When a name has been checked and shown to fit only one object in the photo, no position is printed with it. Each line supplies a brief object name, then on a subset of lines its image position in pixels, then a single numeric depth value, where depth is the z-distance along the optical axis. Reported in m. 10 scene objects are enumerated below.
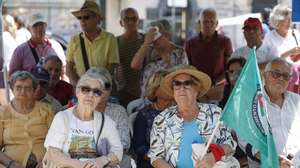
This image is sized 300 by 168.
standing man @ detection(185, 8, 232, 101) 10.60
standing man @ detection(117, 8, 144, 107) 10.17
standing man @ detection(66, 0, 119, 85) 9.39
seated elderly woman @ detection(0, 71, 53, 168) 7.72
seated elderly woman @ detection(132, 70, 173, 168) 7.84
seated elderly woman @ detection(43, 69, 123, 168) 7.15
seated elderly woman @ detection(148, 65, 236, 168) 7.05
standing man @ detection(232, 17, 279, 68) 9.64
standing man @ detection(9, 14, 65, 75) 10.50
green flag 6.56
